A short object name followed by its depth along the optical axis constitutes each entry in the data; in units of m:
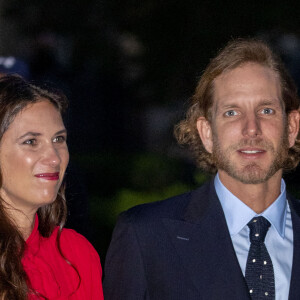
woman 5.79
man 5.73
